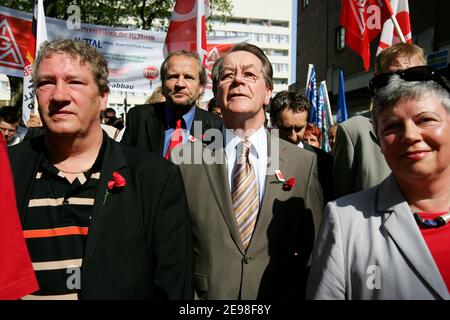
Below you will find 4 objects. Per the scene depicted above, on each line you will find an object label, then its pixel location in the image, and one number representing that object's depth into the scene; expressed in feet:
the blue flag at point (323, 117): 28.24
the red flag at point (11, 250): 5.11
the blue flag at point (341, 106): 31.17
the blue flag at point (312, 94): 29.47
